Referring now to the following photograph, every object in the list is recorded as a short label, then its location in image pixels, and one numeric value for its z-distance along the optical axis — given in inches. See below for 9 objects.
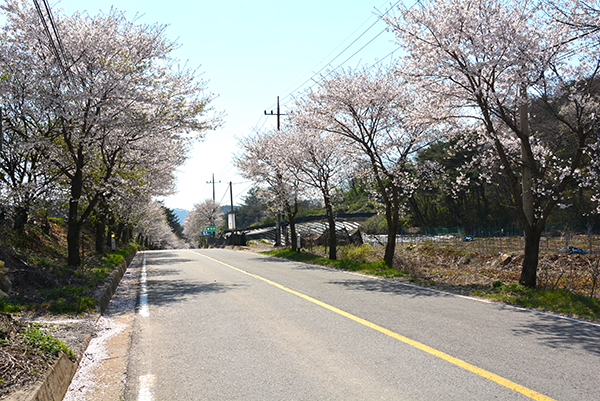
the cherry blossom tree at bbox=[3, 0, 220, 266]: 509.4
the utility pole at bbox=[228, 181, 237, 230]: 2376.5
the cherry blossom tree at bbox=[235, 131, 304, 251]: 1097.4
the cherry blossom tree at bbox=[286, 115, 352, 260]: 907.3
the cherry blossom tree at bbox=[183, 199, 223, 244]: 3763.5
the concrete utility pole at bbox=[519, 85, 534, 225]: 472.4
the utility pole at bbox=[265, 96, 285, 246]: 1271.2
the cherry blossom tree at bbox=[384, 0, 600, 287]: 417.7
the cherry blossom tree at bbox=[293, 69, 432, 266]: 708.7
